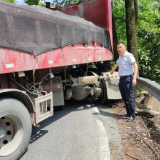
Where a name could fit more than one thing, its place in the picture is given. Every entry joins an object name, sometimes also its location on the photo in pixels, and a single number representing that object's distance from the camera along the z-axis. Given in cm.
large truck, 294
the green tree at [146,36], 1159
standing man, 497
